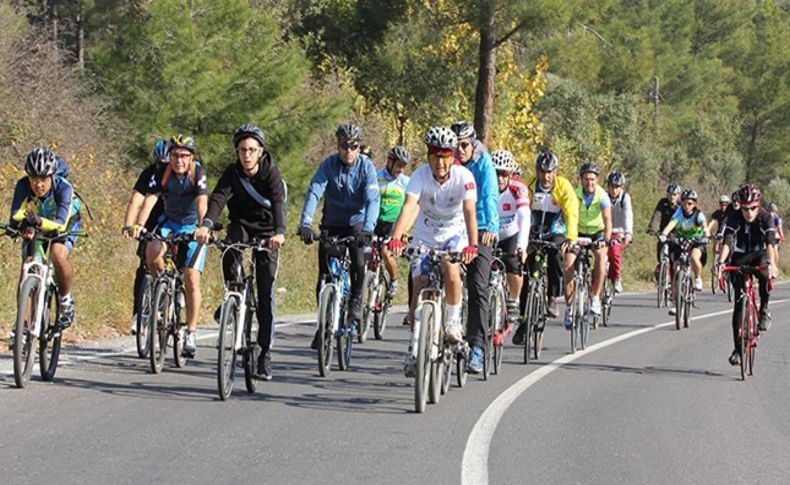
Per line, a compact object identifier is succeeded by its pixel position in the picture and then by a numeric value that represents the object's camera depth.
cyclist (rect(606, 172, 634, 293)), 19.67
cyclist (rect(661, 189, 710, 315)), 23.08
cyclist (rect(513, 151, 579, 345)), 15.37
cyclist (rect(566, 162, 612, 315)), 17.22
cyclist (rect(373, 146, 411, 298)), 16.58
